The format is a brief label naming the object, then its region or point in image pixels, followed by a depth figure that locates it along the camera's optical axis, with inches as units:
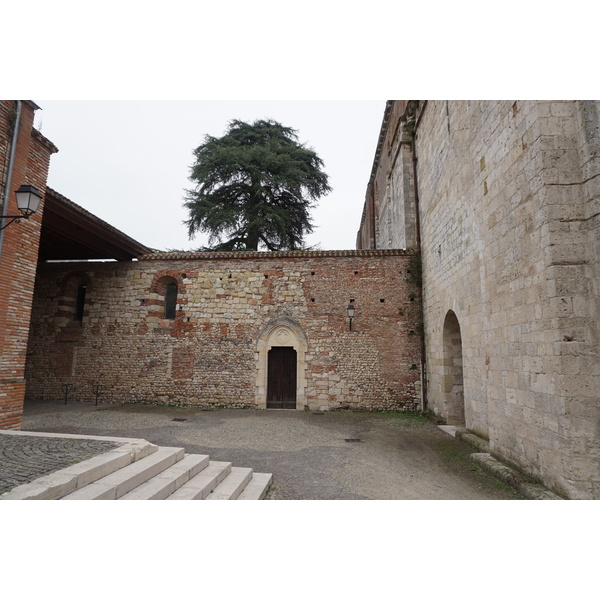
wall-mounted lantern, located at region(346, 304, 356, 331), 423.7
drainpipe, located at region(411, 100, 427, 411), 408.5
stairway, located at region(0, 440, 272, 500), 130.6
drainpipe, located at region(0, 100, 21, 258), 260.4
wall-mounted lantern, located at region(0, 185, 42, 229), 204.1
